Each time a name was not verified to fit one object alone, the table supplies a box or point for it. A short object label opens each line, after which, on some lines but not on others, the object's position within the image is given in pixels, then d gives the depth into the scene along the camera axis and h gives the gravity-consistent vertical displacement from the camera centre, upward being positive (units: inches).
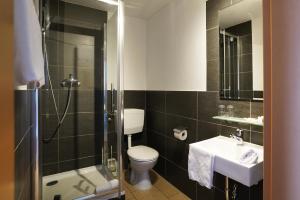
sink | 44.1 -16.8
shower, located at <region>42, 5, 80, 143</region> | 76.4 +6.9
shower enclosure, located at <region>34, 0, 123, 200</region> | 73.6 +0.3
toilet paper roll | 80.7 -16.4
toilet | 84.3 -27.5
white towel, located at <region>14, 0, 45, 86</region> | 24.8 +7.9
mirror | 57.7 +17.2
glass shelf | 53.4 -6.9
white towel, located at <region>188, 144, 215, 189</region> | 52.6 -21.0
